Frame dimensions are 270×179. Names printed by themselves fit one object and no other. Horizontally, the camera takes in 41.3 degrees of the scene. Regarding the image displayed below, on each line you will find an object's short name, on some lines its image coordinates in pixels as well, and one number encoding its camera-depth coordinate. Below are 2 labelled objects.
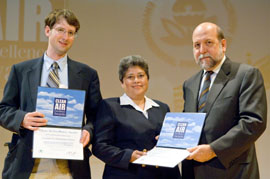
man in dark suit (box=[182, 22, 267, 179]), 2.14
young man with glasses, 2.27
